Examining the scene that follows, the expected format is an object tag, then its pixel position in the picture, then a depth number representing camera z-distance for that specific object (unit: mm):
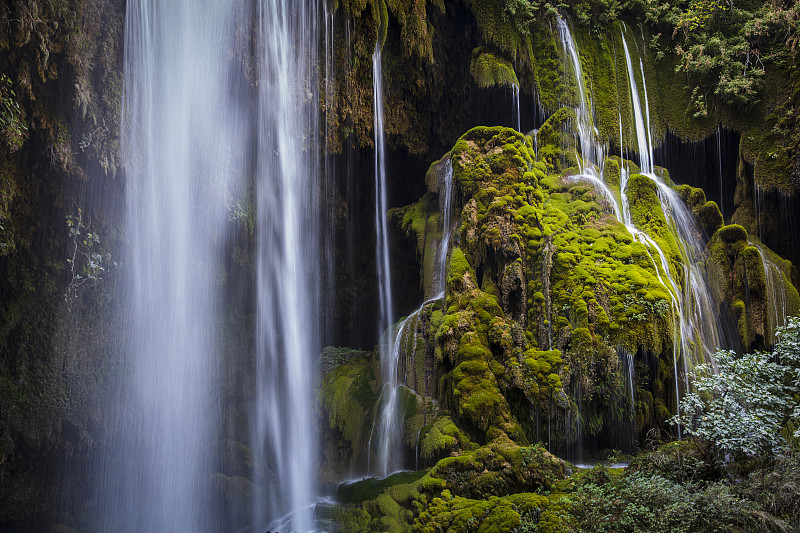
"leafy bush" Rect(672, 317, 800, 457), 6547
